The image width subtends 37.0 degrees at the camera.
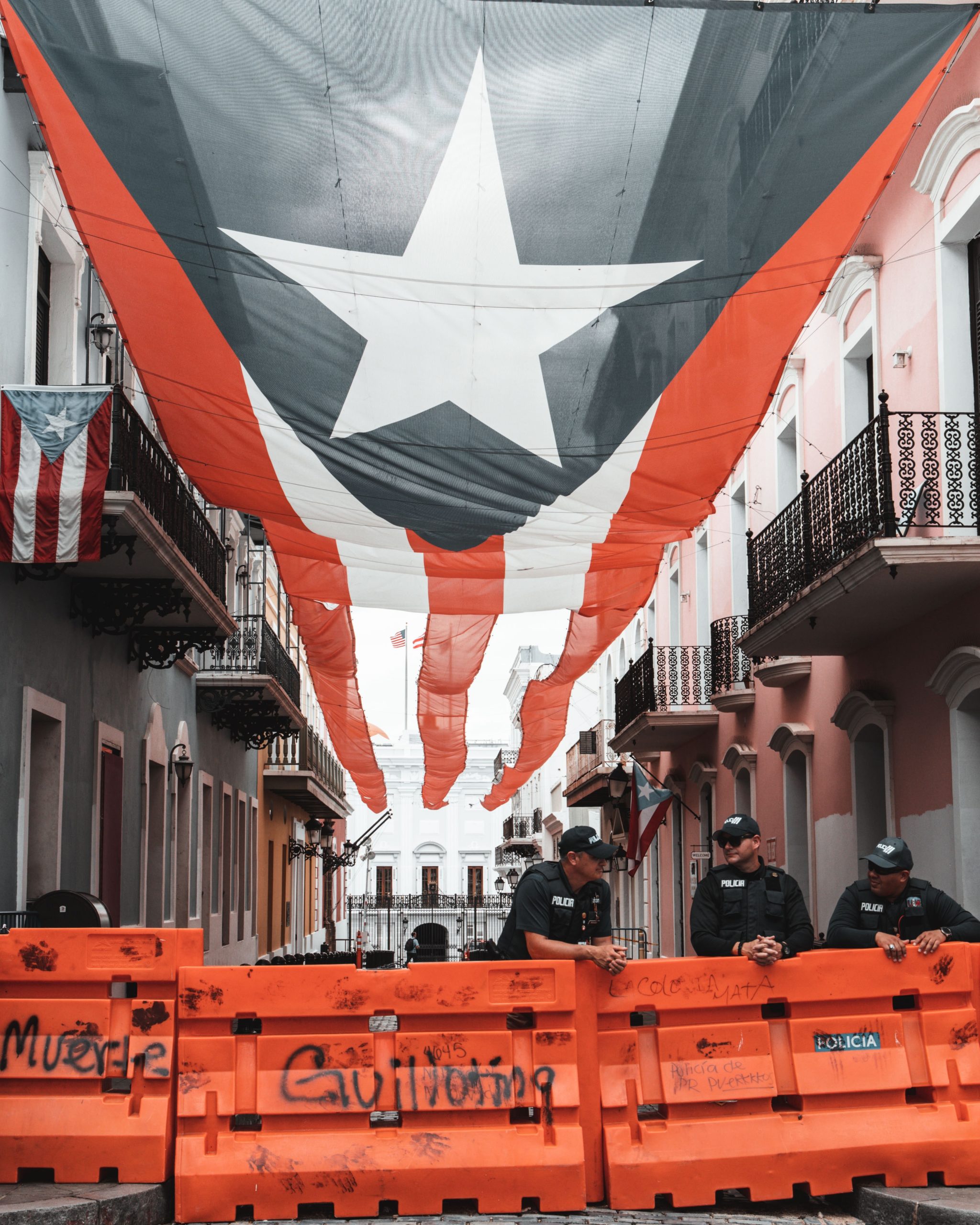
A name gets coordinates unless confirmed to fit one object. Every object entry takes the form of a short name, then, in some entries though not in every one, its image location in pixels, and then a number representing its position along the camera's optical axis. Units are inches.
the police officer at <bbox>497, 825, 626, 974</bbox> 304.2
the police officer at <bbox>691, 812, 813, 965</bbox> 314.5
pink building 499.2
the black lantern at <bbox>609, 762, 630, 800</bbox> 993.5
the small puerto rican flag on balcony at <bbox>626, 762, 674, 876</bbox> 933.2
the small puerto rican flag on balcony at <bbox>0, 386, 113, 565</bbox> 436.5
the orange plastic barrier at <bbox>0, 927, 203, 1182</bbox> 278.5
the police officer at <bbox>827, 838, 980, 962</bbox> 318.3
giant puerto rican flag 304.3
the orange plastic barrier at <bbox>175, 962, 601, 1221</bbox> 273.7
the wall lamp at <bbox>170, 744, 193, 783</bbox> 739.4
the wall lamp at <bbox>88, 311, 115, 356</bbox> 540.4
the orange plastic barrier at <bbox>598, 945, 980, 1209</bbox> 283.0
